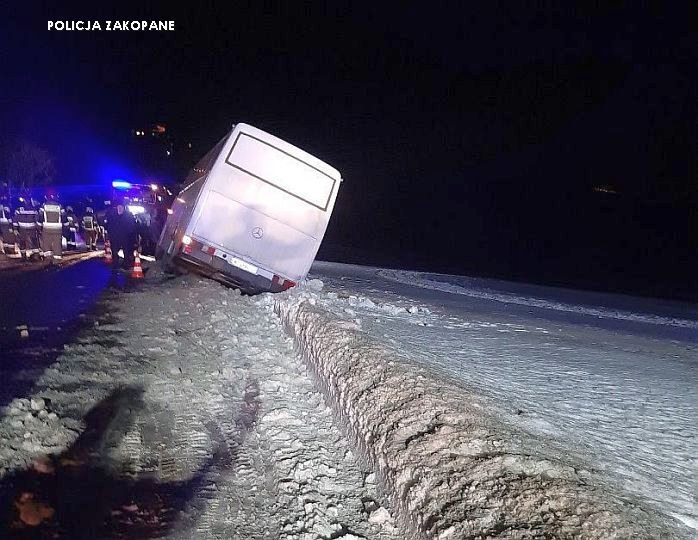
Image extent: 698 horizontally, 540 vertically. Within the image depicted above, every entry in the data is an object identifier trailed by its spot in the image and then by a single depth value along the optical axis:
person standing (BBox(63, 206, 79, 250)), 18.20
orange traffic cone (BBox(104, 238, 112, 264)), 16.27
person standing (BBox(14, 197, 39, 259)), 14.79
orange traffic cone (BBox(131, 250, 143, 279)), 13.25
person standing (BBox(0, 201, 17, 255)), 15.20
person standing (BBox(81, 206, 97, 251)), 18.73
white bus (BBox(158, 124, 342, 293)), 9.85
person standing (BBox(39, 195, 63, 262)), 14.43
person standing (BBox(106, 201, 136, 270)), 13.73
